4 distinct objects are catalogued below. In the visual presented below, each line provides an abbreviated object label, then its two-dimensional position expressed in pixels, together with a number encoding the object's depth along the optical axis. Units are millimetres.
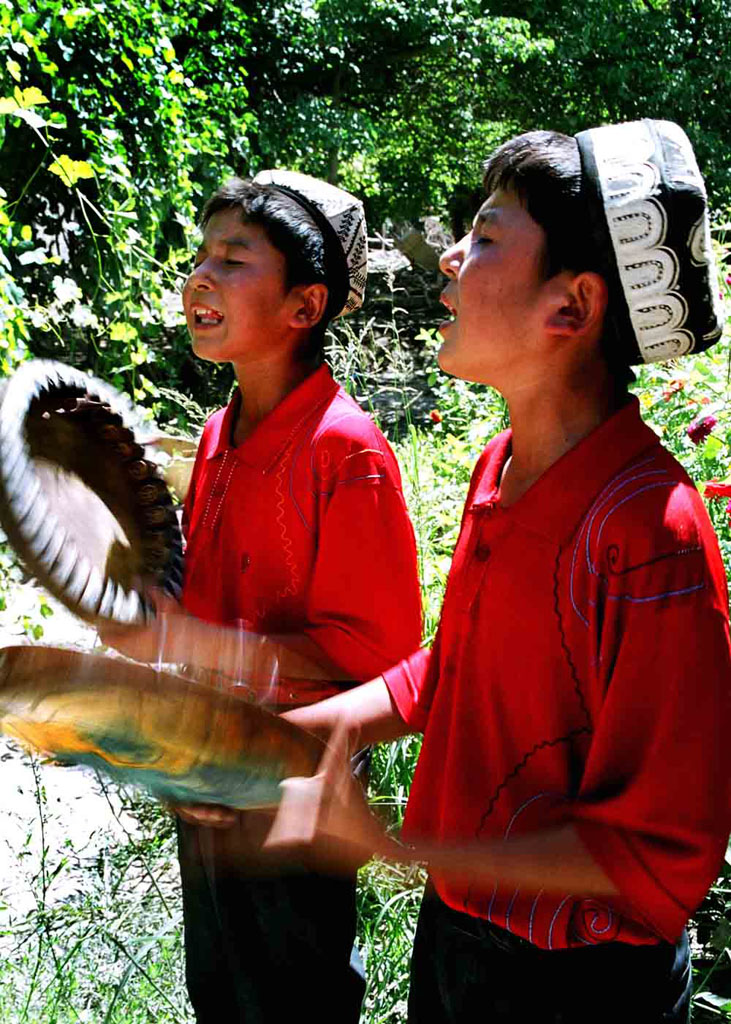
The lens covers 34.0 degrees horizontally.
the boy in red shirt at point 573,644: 1176
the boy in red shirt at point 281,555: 1926
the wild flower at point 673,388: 3436
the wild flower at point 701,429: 2852
